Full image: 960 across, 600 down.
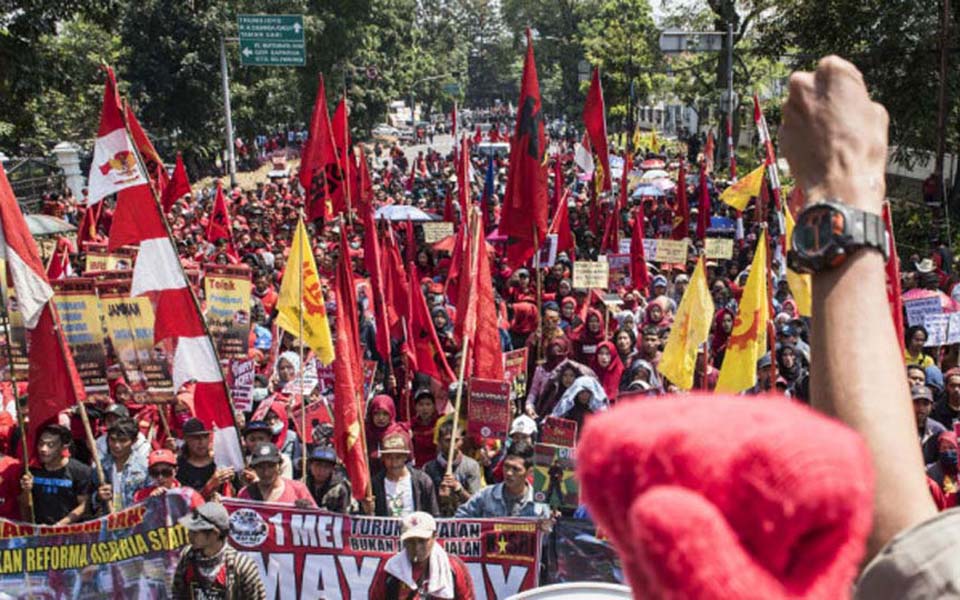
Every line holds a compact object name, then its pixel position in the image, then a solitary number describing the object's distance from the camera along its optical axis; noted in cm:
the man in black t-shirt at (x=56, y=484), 619
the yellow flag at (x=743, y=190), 1439
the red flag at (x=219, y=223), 1538
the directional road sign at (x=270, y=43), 2973
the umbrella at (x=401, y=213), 1822
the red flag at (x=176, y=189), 1692
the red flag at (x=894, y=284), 499
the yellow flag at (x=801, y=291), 714
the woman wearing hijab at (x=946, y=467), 593
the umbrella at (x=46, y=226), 1797
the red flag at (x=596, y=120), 1288
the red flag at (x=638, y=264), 1291
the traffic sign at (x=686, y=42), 1725
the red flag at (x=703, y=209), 1736
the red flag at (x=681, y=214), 1726
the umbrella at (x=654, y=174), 2775
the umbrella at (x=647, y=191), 2478
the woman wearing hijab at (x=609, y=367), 899
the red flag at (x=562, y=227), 1325
